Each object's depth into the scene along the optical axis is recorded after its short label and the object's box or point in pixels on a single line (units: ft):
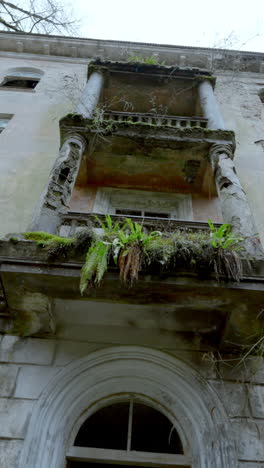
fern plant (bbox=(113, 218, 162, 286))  13.46
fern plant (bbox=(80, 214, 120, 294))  13.20
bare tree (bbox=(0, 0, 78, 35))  52.24
